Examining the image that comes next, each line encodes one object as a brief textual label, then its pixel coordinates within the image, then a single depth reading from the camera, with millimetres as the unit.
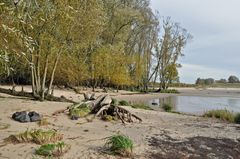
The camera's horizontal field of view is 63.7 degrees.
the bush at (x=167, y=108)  12643
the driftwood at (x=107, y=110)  7194
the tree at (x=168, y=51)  31120
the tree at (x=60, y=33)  8743
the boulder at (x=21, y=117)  6016
